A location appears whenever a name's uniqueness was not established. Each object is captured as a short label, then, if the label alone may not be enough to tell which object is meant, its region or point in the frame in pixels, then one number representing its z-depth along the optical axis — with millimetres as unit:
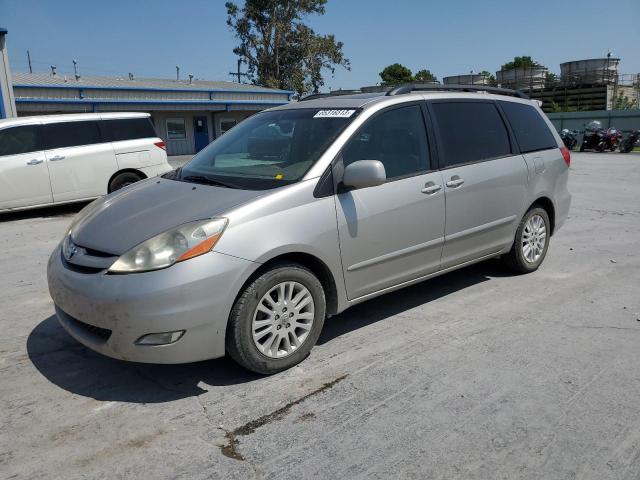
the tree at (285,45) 48562
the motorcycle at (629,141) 25641
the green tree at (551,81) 48969
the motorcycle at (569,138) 28469
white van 9266
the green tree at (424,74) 84812
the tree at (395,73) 81956
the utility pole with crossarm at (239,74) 52069
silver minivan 3107
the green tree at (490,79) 55656
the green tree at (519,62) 80900
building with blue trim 24438
